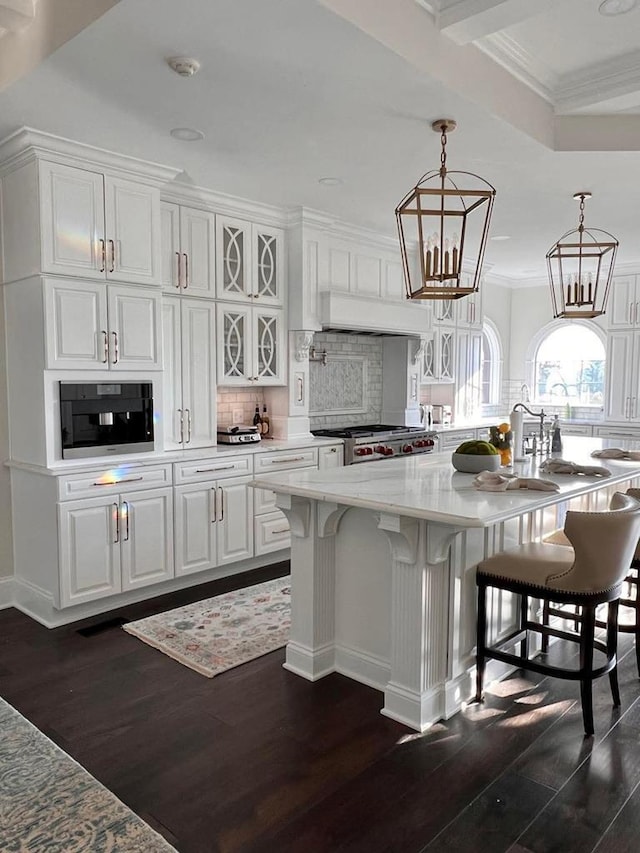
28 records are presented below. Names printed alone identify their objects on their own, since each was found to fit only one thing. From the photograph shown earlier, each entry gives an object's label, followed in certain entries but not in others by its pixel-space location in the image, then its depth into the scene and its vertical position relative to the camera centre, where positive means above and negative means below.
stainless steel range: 5.59 -0.58
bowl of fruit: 3.24 -0.40
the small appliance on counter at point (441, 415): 7.34 -0.42
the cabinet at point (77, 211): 3.63 +0.99
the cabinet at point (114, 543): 3.78 -1.03
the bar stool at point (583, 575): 2.54 -0.82
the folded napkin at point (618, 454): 3.93 -0.46
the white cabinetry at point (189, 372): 4.52 +0.04
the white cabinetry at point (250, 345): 4.90 +0.26
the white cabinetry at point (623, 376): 7.43 +0.04
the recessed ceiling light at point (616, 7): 2.73 +1.60
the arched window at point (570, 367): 8.12 +0.16
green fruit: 3.27 -0.36
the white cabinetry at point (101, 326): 3.71 +0.31
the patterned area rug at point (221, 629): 3.37 -1.45
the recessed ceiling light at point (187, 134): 3.46 +1.33
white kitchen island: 2.64 -0.87
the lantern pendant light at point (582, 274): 3.68 +1.02
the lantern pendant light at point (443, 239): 2.66 +0.60
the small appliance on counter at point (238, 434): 4.91 -0.44
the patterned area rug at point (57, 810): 2.01 -1.46
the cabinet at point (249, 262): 4.85 +0.91
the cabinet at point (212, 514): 4.37 -0.97
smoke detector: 2.69 +1.32
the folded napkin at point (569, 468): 3.29 -0.46
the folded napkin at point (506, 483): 2.82 -0.46
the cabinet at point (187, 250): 4.46 +0.91
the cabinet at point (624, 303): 7.46 +0.89
